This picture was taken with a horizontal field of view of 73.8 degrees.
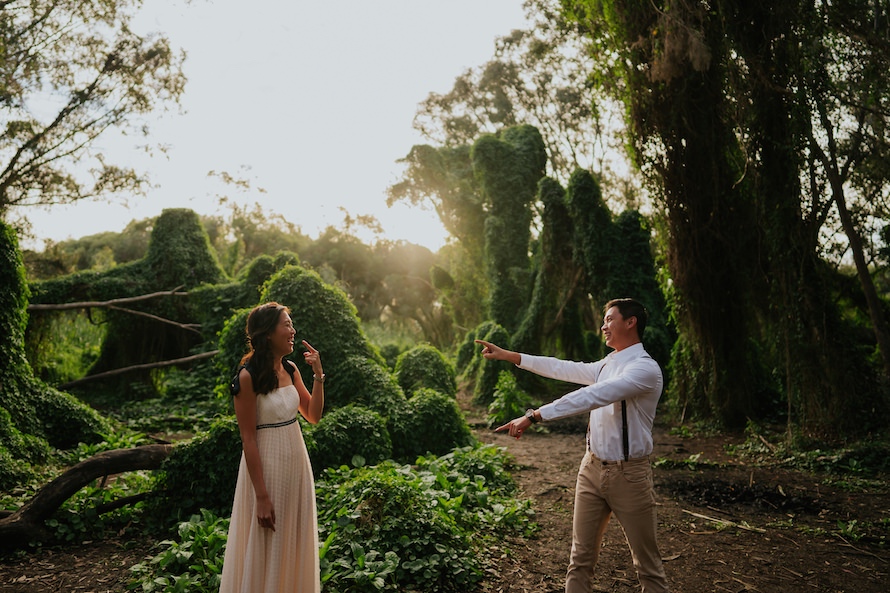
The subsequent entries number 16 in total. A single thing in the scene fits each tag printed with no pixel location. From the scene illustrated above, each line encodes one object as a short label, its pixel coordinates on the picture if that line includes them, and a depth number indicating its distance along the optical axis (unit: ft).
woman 9.45
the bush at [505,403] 39.28
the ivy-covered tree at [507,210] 65.10
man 9.48
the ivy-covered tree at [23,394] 27.58
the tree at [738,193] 26.21
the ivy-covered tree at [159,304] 52.90
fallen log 16.20
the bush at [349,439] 21.88
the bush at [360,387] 27.50
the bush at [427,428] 26.61
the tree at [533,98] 77.36
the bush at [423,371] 37.29
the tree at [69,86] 41.37
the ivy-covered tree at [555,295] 54.44
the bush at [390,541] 12.62
